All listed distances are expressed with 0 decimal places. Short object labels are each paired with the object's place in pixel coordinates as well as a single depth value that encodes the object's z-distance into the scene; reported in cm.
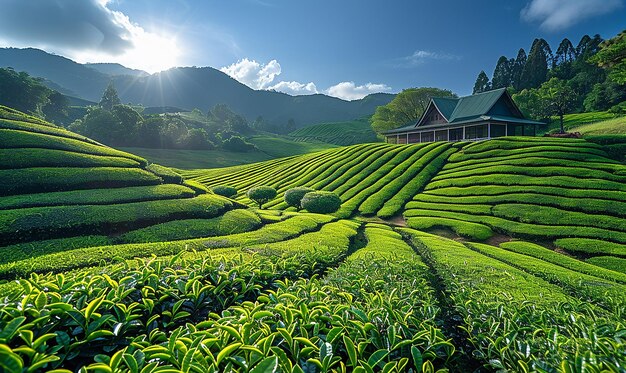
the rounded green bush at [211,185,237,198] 3284
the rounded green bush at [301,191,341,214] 2438
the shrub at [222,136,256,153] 9119
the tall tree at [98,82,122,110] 10444
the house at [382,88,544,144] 3891
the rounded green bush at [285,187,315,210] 2692
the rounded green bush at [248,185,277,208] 2734
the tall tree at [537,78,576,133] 4697
